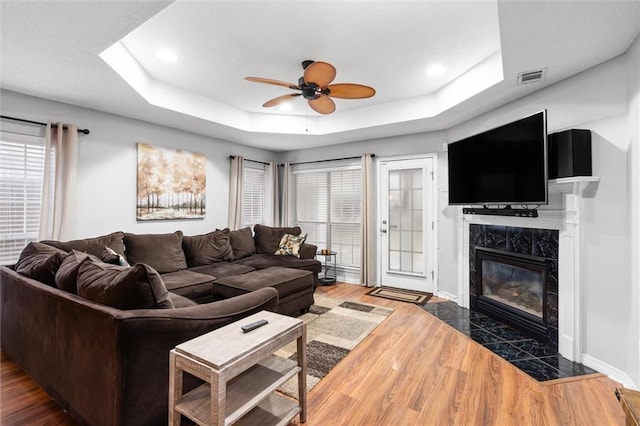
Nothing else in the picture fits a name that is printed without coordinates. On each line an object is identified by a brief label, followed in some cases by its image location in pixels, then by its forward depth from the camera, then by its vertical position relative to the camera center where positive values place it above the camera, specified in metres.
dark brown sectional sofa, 1.41 -0.62
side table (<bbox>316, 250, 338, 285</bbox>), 5.15 -0.97
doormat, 4.28 -1.20
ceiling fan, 2.46 +1.19
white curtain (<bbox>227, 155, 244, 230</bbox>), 5.18 +0.38
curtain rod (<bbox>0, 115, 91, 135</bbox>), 2.94 +0.97
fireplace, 2.83 -0.67
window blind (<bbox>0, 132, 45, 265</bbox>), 2.96 +0.25
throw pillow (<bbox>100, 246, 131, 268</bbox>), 2.25 -0.34
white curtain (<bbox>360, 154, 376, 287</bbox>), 5.04 -0.16
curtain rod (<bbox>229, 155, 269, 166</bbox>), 5.21 +1.05
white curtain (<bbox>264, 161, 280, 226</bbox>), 6.04 +0.42
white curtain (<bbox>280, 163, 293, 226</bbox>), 6.05 +0.41
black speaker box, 2.47 +0.54
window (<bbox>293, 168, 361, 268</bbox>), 5.40 +0.12
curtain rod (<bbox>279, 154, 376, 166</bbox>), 5.27 +1.05
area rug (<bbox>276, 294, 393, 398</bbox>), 2.39 -1.22
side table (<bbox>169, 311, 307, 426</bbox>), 1.27 -0.79
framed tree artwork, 4.01 +0.46
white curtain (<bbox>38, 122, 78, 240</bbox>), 3.14 +0.34
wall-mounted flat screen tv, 2.60 +0.53
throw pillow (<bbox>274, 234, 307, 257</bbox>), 4.73 -0.48
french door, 4.62 -0.11
